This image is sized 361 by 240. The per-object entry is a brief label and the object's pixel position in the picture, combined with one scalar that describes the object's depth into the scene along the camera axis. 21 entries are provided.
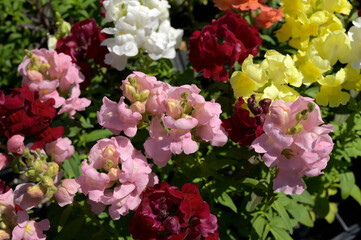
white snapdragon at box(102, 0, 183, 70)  0.45
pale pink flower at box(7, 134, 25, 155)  0.40
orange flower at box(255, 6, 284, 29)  0.50
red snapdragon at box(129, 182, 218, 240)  0.35
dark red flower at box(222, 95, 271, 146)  0.37
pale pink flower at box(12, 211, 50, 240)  0.38
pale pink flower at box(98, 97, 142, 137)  0.38
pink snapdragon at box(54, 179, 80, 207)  0.38
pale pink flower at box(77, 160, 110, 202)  0.36
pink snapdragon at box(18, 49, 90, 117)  0.44
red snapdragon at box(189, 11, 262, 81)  0.43
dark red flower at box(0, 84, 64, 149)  0.41
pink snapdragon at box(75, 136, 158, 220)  0.37
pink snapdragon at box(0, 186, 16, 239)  0.38
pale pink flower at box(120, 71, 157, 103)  0.38
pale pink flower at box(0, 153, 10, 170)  0.42
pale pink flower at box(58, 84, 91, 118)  0.46
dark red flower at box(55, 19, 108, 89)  0.50
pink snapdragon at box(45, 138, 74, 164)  0.44
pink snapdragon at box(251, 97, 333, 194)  0.35
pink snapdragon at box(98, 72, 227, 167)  0.37
